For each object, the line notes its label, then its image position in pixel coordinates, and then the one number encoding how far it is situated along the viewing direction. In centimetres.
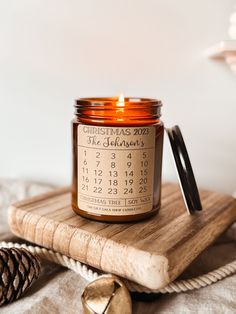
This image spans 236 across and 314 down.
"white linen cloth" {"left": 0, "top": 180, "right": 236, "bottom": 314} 40
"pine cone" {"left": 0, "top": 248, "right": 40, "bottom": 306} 40
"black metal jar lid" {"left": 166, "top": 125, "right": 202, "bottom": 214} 49
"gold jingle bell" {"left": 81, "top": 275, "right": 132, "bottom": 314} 36
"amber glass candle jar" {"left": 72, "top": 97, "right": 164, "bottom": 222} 45
